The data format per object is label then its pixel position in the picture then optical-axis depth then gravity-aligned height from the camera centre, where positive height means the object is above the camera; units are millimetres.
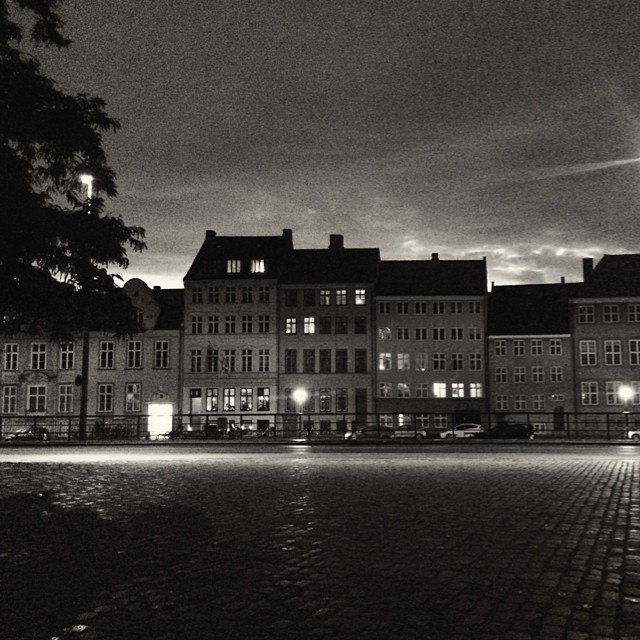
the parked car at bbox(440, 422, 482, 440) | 55562 -554
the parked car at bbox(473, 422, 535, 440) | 49781 -618
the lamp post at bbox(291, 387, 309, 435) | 65688 +2059
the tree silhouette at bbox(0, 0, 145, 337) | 17766 +4618
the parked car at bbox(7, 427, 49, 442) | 43156 -731
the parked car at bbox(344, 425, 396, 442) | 38750 -724
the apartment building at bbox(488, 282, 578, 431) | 67938 +4511
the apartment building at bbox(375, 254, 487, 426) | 69062 +6065
